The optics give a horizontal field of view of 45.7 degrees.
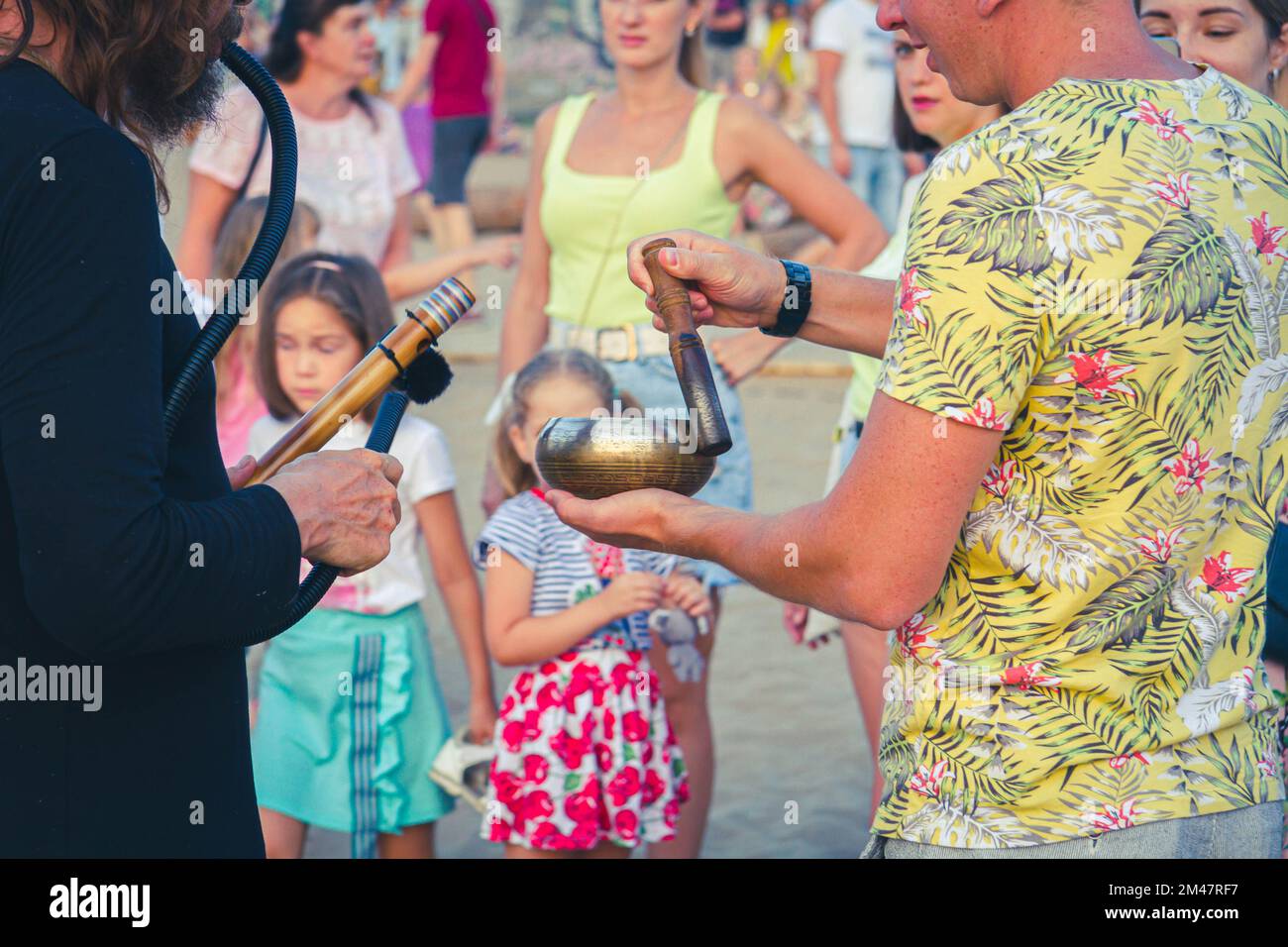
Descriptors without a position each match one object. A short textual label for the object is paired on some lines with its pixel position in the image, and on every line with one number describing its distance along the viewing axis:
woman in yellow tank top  3.63
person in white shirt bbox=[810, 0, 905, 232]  9.18
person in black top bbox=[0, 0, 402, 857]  1.40
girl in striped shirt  3.13
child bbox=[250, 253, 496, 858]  3.32
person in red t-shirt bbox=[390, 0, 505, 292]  10.22
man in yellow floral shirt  1.56
